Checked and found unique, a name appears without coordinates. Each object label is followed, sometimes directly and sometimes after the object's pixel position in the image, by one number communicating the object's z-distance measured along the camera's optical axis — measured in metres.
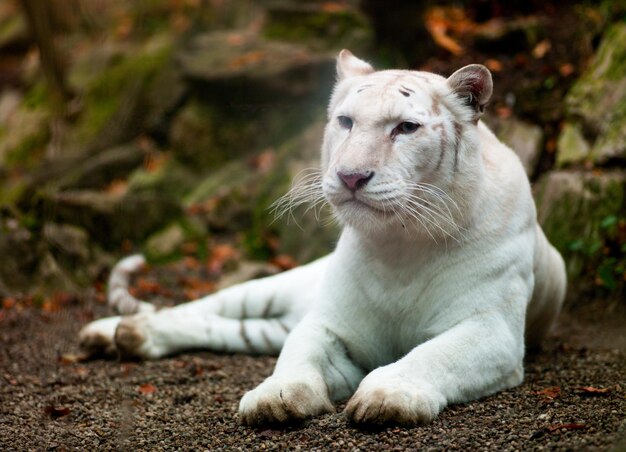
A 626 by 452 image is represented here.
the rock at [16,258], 13.77
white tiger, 7.08
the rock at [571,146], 13.46
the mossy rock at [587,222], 12.11
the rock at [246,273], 14.76
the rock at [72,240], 14.74
